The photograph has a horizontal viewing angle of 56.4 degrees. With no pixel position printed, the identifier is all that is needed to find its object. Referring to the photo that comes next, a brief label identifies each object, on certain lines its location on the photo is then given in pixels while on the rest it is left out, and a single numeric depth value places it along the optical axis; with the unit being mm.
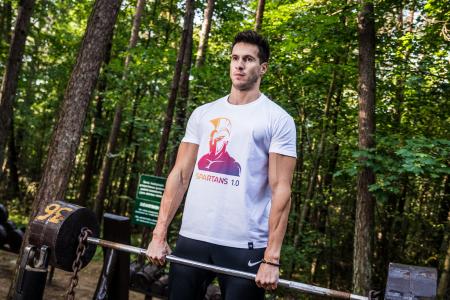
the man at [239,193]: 2033
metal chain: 2293
